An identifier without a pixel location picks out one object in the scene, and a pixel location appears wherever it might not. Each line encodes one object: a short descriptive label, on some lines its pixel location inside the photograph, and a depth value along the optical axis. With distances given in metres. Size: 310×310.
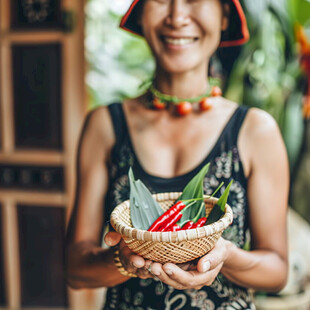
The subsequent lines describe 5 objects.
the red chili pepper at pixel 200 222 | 0.62
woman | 0.78
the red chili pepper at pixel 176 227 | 0.59
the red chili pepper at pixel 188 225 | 0.62
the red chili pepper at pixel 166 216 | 0.62
